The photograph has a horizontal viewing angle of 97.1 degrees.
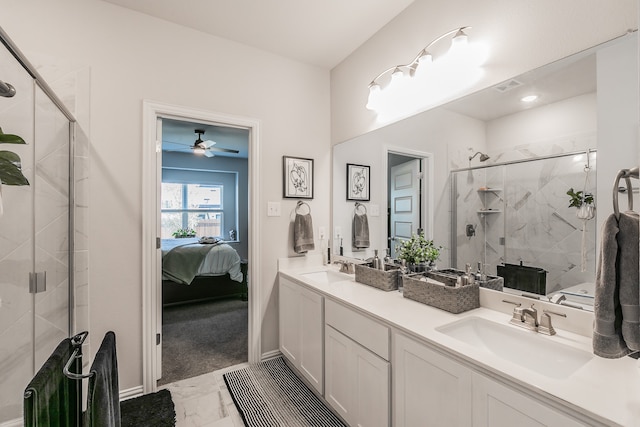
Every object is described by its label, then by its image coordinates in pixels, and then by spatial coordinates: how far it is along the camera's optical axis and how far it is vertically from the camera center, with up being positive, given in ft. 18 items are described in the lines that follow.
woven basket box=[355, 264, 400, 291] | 5.82 -1.37
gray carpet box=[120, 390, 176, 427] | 5.47 -4.06
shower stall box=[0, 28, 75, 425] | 3.70 -0.31
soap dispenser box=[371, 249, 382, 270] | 6.95 -1.24
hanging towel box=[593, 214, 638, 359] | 2.56 -0.82
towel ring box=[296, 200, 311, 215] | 8.36 +0.21
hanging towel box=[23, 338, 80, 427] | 2.89 -2.07
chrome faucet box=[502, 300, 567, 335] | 3.67 -1.45
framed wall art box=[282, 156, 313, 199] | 8.10 +1.04
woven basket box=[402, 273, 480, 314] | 4.42 -1.36
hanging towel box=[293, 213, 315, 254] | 8.07 -0.61
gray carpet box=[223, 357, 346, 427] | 5.51 -4.06
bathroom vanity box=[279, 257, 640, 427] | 2.57 -1.79
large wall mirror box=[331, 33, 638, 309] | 3.52 +0.77
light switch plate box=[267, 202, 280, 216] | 7.91 +0.13
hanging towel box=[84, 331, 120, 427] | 3.18 -2.12
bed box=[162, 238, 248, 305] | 12.02 -2.67
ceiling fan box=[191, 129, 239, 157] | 13.14 +3.19
